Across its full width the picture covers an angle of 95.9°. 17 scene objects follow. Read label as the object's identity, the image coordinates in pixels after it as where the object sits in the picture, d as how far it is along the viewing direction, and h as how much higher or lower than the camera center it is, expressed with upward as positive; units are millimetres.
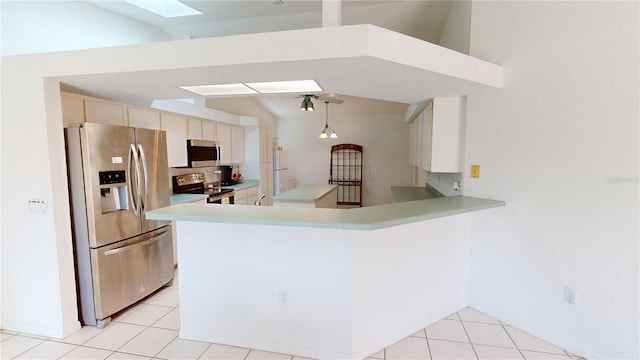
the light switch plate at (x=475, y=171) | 2615 -154
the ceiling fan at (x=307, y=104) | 4033 +722
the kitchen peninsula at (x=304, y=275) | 1971 -876
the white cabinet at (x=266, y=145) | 6160 +216
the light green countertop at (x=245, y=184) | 5168 -568
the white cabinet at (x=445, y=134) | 2709 +192
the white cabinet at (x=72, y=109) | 2443 +403
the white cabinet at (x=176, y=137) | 3883 +252
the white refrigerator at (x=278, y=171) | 6922 -393
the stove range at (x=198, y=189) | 4305 -531
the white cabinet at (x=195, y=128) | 4363 +415
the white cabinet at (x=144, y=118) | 3201 +436
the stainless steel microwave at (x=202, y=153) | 4316 +32
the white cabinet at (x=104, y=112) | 2664 +423
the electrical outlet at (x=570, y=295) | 2080 -1025
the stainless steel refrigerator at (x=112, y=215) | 2295 -508
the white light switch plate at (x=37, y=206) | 2205 -386
